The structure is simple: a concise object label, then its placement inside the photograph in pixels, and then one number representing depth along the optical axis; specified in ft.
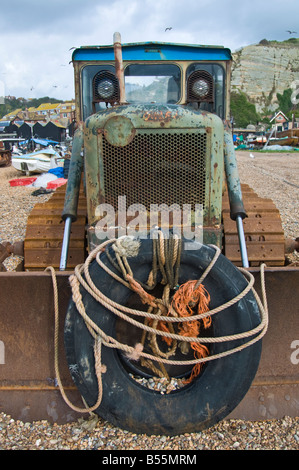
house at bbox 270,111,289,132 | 239.62
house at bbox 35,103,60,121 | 339.36
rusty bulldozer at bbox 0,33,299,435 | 7.57
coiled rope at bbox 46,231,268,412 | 7.36
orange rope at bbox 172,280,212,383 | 7.50
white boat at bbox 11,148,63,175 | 67.05
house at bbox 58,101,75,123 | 305.73
